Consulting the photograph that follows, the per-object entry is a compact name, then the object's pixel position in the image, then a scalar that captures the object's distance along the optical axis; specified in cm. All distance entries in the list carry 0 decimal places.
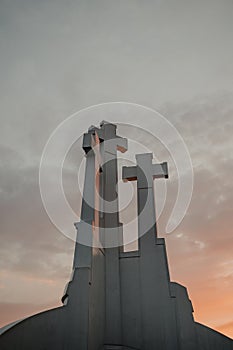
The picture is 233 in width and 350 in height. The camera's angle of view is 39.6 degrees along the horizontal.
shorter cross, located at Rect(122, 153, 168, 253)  1045
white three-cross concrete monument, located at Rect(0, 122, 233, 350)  771
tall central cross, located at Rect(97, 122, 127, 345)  941
